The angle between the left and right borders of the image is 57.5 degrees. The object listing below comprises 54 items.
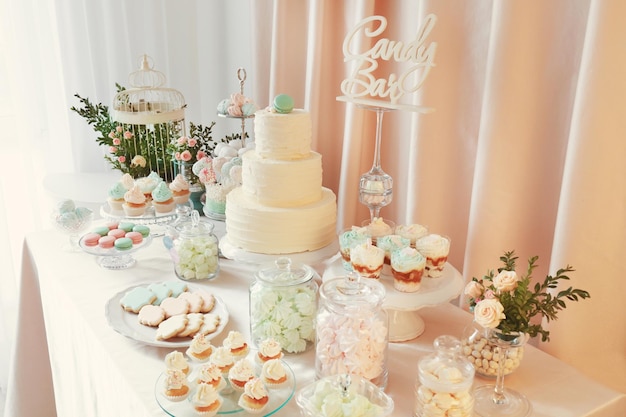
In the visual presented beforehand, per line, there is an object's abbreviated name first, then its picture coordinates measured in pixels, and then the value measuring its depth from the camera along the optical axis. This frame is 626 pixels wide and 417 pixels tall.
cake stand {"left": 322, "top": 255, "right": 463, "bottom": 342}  1.11
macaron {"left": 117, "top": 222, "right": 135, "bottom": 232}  1.58
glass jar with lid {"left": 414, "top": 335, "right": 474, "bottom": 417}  0.88
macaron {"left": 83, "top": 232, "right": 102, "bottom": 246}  1.53
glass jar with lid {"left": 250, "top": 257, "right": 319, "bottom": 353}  1.11
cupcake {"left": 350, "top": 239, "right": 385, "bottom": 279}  1.12
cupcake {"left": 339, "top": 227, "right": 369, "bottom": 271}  1.19
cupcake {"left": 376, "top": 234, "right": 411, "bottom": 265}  1.18
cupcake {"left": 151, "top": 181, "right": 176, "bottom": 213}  1.67
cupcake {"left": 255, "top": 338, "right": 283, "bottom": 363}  1.02
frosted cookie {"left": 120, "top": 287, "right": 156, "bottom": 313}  1.27
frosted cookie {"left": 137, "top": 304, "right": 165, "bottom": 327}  1.21
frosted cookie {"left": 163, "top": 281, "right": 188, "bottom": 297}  1.34
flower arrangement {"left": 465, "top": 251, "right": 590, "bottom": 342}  0.98
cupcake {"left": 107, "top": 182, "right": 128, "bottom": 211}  1.67
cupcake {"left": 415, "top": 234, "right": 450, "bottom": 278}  1.15
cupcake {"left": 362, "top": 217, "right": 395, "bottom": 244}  1.26
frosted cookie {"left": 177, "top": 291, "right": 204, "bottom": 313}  1.26
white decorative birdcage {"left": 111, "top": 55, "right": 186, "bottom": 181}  1.80
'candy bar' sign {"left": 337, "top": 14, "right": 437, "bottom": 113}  1.23
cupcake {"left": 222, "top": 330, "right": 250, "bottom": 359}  1.05
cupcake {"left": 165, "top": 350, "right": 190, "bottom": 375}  1.00
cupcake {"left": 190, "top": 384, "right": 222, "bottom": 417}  0.91
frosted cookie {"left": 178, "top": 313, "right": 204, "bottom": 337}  1.17
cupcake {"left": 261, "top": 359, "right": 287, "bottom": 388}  0.98
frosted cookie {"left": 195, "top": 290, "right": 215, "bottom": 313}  1.27
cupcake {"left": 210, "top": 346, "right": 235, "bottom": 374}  1.00
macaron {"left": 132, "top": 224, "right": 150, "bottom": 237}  1.56
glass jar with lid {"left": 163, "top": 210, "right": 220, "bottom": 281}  1.43
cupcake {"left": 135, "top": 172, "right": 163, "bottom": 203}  1.71
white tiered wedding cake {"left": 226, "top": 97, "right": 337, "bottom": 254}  1.30
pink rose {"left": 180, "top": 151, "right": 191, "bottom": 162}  1.78
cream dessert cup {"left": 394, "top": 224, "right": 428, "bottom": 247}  1.22
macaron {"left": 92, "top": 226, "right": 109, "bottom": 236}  1.58
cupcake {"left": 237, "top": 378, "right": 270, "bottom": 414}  0.92
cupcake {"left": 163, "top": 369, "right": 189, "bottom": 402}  0.95
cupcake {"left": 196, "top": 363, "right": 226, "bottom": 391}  0.94
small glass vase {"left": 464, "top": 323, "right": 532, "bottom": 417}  0.97
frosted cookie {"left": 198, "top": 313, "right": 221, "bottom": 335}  1.18
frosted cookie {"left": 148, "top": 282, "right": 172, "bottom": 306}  1.31
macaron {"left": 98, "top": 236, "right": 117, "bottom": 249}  1.50
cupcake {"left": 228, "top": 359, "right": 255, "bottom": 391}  0.96
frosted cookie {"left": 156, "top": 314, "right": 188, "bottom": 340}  1.15
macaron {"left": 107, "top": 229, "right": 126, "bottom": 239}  1.54
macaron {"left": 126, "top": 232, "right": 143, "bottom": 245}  1.51
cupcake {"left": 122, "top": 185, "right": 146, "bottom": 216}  1.65
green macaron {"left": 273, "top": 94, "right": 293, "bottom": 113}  1.32
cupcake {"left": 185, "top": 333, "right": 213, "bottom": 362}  1.06
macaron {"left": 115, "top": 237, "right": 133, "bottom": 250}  1.48
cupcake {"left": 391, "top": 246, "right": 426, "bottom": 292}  1.10
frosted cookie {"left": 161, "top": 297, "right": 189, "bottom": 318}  1.25
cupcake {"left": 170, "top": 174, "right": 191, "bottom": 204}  1.76
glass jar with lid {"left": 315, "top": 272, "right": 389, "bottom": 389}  0.98
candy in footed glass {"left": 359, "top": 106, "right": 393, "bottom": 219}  1.39
